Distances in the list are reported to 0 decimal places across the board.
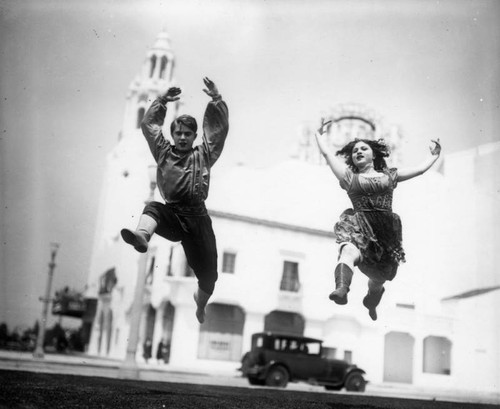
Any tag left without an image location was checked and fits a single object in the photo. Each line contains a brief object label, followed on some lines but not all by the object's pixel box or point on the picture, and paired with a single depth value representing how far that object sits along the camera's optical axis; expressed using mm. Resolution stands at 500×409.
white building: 18797
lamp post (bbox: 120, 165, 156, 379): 9336
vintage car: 14023
